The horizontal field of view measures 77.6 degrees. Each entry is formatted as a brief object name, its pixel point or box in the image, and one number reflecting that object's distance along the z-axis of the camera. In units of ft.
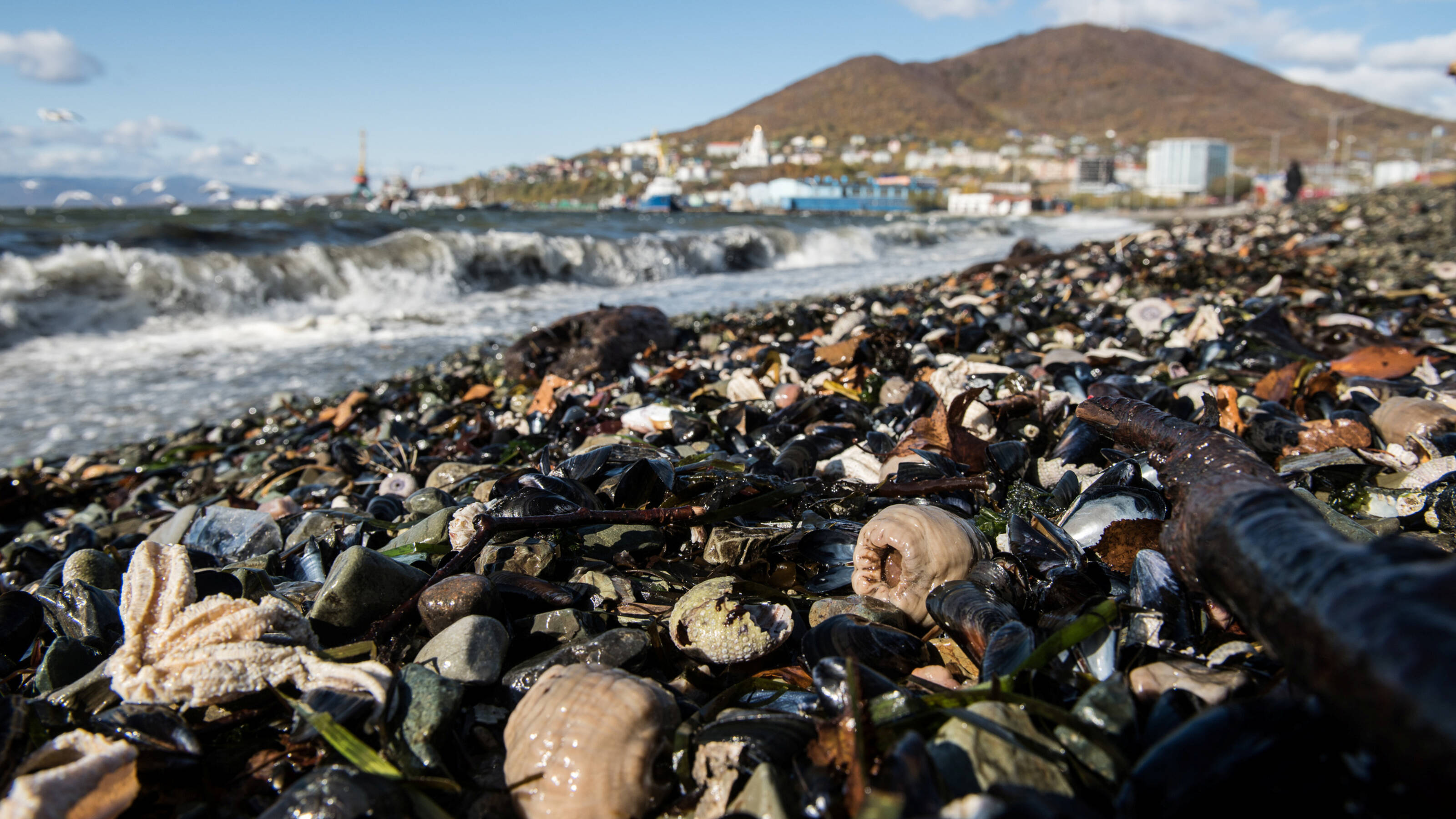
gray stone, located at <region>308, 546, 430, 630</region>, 1.35
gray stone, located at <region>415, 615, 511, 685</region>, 1.21
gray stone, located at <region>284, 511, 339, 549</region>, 1.94
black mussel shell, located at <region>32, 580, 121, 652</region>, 1.43
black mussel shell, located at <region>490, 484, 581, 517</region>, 1.60
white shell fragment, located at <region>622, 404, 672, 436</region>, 2.59
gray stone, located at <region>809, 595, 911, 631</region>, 1.32
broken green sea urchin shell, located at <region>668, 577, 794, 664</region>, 1.29
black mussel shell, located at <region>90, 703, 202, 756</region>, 1.11
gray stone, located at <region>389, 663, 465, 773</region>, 1.09
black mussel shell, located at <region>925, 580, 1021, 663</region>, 1.22
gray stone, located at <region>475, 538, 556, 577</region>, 1.49
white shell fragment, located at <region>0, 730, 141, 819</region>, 0.95
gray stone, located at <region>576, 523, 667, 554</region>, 1.63
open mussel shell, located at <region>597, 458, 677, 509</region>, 1.76
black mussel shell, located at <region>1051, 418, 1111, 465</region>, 1.81
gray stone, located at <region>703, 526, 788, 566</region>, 1.56
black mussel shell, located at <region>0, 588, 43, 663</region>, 1.45
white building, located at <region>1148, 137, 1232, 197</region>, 267.16
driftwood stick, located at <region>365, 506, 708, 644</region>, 1.34
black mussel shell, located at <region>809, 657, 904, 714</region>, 1.10
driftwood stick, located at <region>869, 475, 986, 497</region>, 1.72
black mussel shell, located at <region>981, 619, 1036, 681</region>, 1.13
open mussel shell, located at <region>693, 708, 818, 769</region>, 1.06
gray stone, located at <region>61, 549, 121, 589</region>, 1.60
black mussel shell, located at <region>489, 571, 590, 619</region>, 1.39
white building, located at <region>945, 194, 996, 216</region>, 259.68
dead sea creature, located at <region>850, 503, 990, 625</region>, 1.34
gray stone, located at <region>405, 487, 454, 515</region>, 2.00
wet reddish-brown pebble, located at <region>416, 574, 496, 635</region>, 1.30
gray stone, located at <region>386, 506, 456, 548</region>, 1.68
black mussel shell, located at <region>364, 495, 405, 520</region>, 2.12
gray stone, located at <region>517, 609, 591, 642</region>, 1.33
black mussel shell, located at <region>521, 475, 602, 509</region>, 1.69
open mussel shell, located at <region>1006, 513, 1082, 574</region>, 1.40
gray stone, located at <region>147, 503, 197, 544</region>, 2.24
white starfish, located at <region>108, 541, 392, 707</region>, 1.16
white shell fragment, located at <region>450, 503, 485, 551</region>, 1.62
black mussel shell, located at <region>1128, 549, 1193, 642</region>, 1.18
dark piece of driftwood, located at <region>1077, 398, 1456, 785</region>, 0.67
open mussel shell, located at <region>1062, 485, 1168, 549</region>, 1.45
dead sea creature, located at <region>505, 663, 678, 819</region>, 1.01
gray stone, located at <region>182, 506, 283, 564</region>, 1.94
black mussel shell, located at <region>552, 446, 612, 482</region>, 1.83
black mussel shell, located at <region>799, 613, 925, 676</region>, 1.23
